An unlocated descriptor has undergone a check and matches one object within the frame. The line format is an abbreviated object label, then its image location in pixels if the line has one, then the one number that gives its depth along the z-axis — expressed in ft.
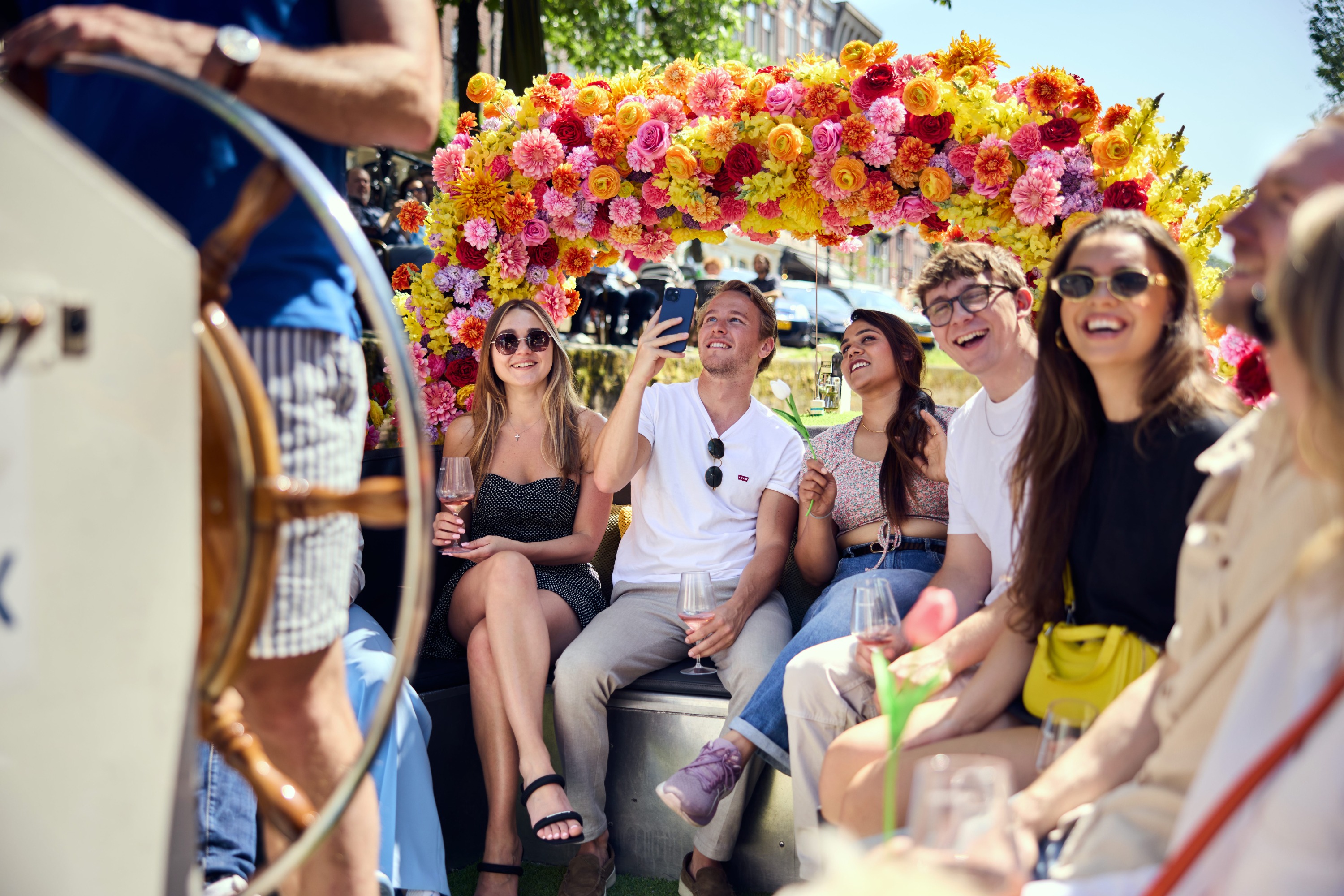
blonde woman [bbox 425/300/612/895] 10.77
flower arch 14.16
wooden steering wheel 4.26
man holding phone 11.03
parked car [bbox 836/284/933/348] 70.18
